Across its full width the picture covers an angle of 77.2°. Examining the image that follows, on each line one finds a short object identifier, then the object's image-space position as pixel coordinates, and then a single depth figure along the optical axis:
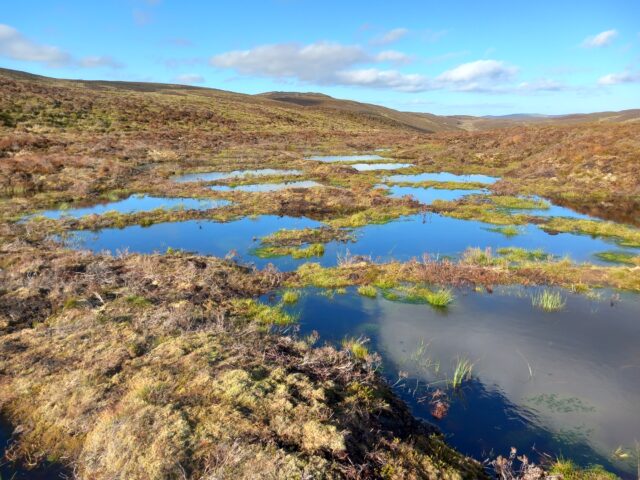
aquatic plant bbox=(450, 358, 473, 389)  10.69
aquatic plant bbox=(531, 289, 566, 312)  14.84
